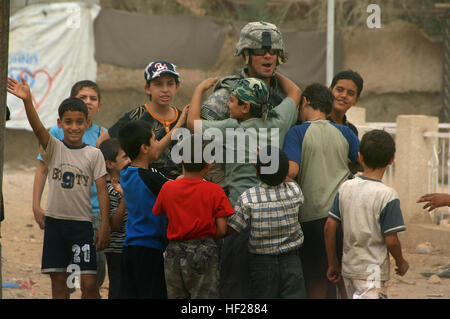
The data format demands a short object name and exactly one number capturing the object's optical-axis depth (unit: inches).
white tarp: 909.2
